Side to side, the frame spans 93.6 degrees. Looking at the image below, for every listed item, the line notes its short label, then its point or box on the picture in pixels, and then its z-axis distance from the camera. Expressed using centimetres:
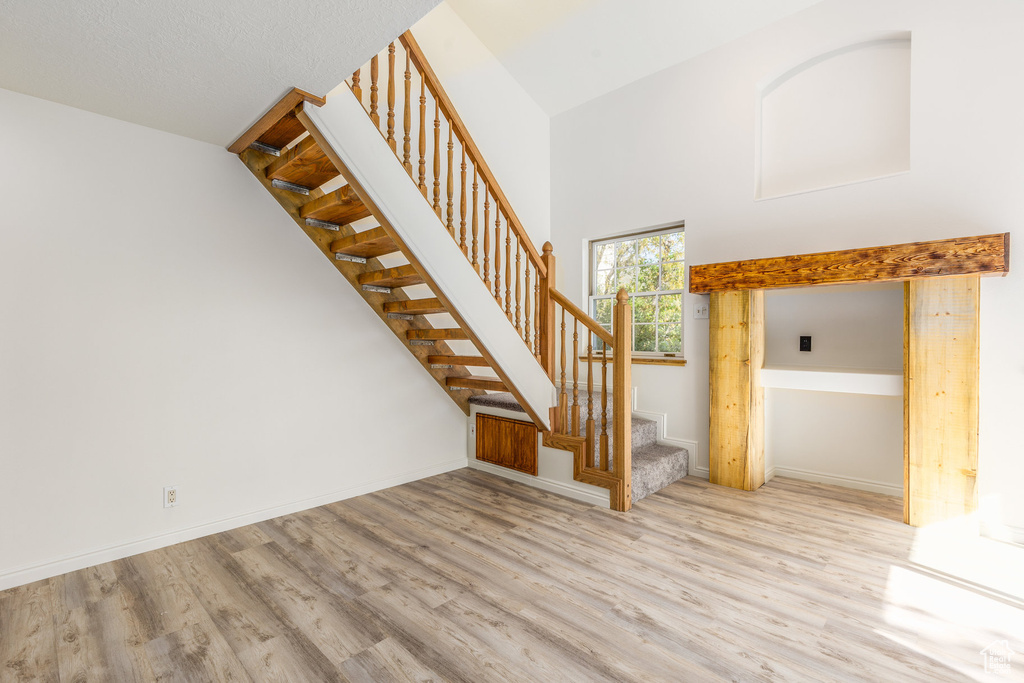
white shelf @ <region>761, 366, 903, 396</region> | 302
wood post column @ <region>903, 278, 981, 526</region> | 269
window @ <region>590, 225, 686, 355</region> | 427
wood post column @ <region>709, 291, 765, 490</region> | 352
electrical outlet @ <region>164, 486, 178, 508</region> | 272
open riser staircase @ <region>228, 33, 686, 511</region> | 251
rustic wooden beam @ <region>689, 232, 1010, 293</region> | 260
